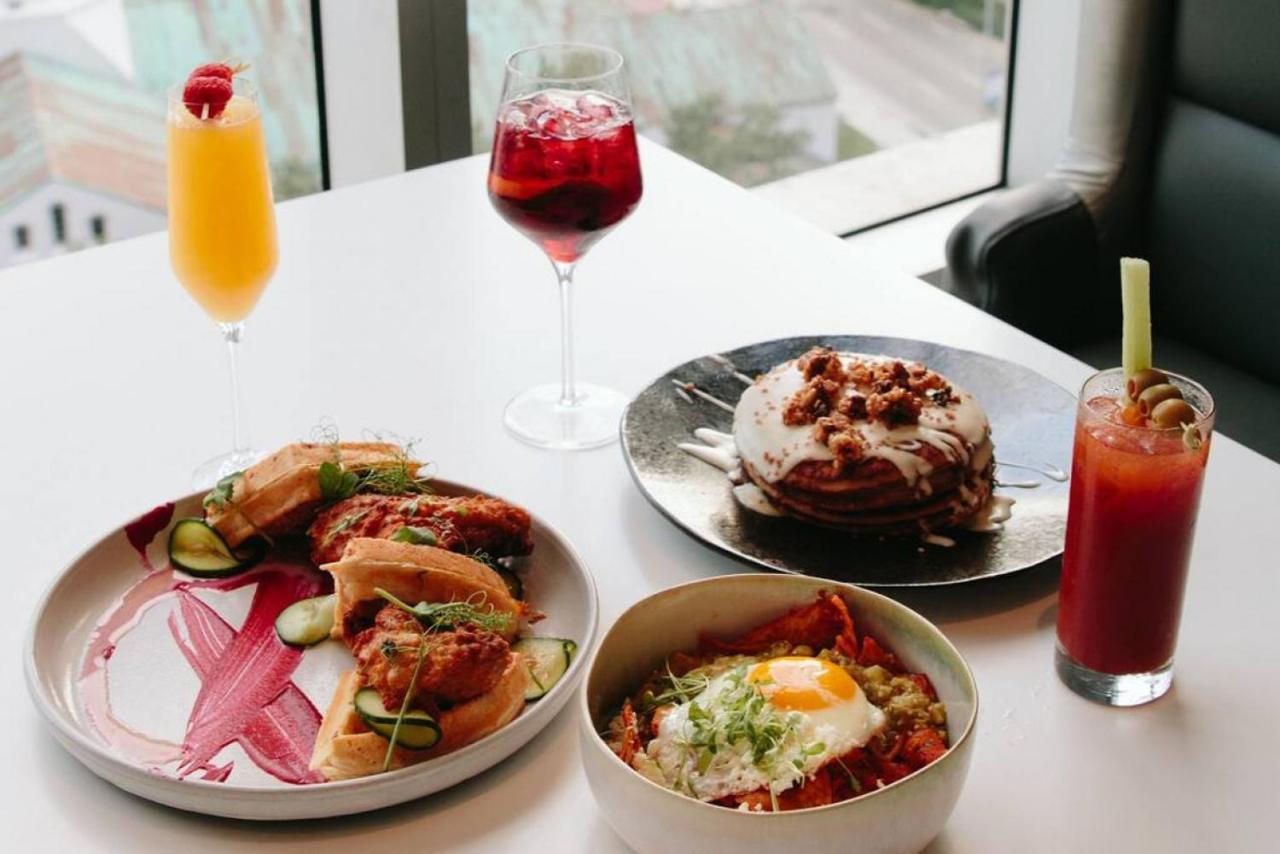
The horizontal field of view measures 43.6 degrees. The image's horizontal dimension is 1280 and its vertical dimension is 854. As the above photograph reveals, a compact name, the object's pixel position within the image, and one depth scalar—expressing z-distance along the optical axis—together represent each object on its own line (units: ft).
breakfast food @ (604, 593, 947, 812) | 3.00
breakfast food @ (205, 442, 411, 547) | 4.03
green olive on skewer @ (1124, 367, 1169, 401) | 3.32
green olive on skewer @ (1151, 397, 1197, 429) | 3.27
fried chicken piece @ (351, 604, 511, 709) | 3.22
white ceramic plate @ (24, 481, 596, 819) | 3.18
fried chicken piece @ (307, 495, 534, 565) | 3.85
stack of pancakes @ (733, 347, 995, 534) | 4.08
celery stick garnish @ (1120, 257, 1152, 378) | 3.21
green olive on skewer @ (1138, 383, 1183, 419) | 3.30
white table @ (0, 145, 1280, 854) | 3.29
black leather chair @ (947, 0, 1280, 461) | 7.46
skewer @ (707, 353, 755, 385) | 4.89
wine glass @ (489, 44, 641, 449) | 4.50
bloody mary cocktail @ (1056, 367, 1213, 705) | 3.31
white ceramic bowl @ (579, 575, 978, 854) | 2.84
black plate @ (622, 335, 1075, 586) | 4.00
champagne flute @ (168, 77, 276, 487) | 4.41
